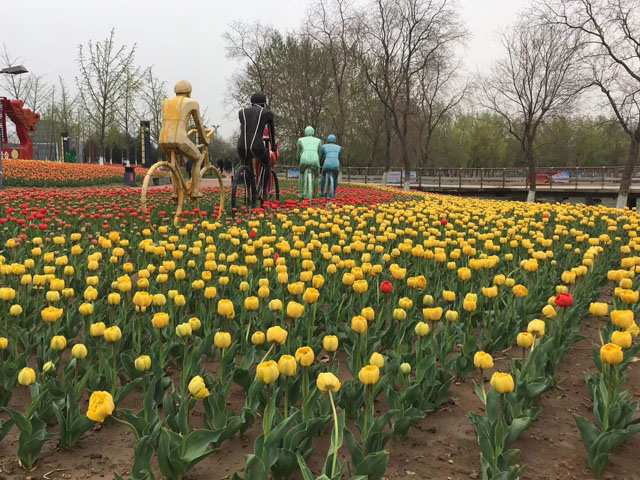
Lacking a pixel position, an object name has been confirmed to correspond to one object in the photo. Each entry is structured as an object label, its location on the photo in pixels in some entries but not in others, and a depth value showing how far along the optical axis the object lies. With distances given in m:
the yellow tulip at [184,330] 2.28
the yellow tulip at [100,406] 1.54
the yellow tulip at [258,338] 2.24
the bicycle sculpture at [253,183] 8.96
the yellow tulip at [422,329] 2.39
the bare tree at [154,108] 48.62
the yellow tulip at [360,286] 2.86
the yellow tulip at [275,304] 2.69
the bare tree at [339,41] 30.33
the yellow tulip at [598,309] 2.62
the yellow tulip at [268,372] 1.73
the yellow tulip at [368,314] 2.37
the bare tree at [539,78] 26.19
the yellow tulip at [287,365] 1.80
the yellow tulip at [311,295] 2.55
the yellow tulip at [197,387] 1.79
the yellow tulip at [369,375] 1.80
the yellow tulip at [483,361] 2.01
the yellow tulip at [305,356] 1.87
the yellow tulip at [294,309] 2.35
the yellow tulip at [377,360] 1.95
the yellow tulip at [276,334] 2.08
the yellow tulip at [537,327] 2.26
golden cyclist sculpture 7.25
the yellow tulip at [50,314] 2.38
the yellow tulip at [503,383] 1.81
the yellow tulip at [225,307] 2.48
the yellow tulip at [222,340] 2.14
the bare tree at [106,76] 34.25
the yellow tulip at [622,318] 2.24
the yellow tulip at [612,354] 1.89
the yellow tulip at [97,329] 2.26
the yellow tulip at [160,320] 2.31
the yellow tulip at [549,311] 2.55
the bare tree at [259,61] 37.41
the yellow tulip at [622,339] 2.00
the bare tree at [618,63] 20.31
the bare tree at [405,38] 27.14
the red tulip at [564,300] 2.56
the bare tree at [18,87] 42.52
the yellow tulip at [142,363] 2.10
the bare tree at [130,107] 39.09
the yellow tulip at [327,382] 1.75
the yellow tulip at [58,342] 2.23
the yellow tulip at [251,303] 2.57
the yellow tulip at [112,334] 2.21
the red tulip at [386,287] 2.96
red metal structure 22.62
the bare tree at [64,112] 52.06
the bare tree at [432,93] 29.90
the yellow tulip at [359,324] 2.22
